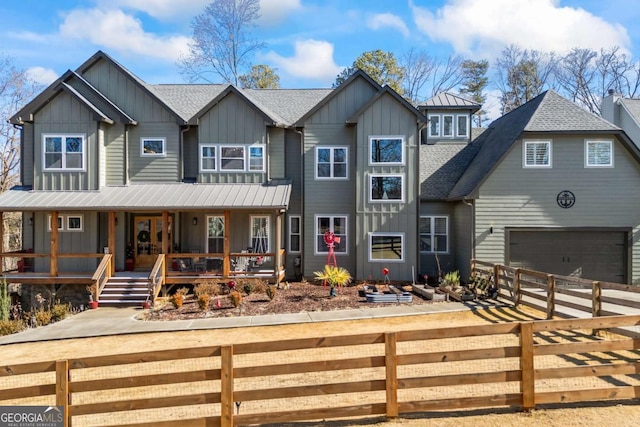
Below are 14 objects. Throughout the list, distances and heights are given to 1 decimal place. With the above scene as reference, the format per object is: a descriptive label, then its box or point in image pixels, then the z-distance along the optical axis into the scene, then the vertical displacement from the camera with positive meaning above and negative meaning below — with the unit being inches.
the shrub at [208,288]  538.6 -94.0
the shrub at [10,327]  424.2 -113.9
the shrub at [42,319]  459.2 -112.3
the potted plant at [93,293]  534.0 -97.9
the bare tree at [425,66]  1566.2 +593.0
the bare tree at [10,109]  1224.8 +341.8
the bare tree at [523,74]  1449.3 +519.2
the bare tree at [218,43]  1250.0 +545.9
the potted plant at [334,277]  579.1 -84.0
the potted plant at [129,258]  658.2 -62.8
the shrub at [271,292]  527.3 -94.4
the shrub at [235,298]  496.4 -96.9
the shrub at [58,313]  479.2 -110.1
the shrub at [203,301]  488.1 -98.2
